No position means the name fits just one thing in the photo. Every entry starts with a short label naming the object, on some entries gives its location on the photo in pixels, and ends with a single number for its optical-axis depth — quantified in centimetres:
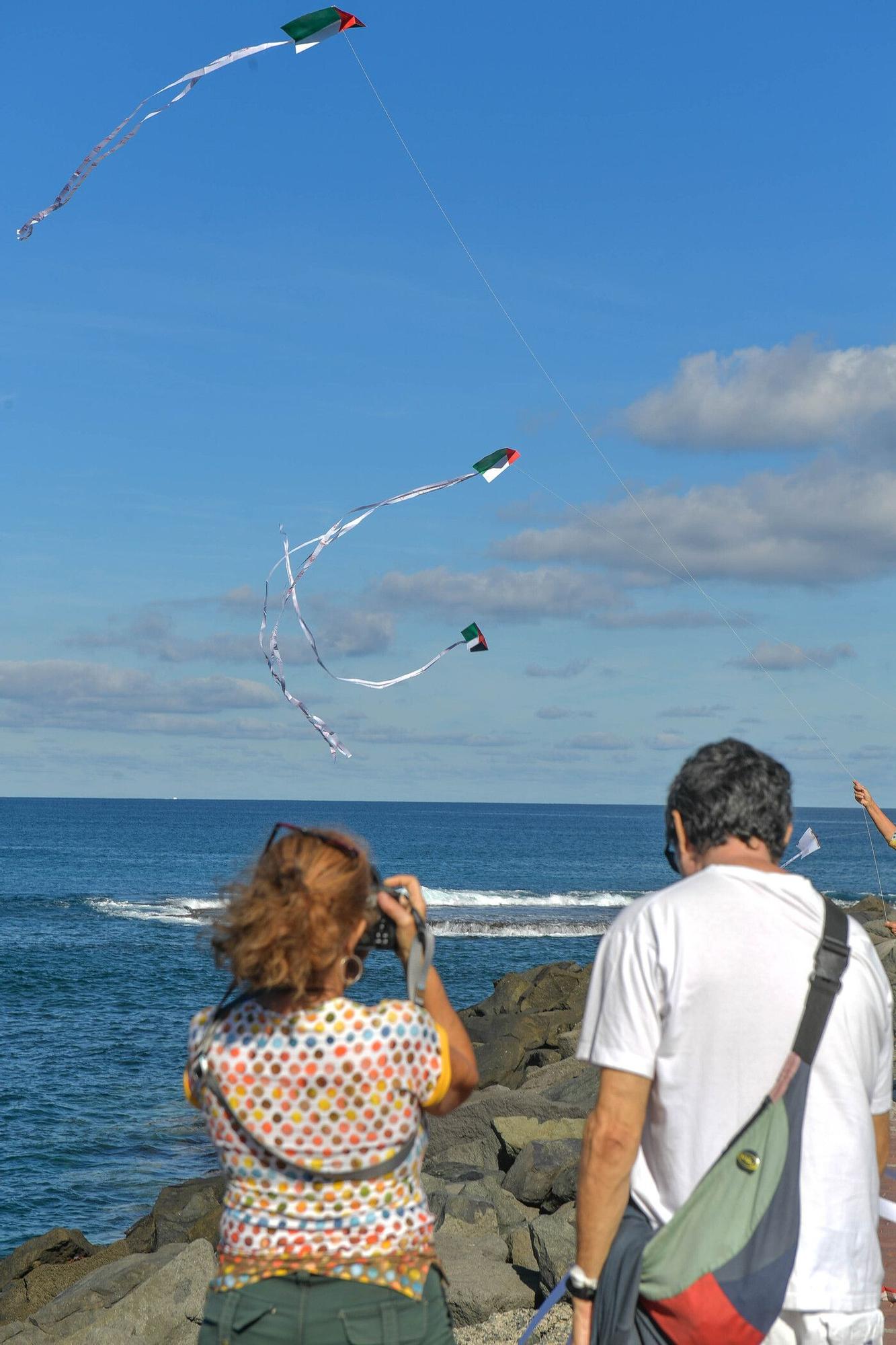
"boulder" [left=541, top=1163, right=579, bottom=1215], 912
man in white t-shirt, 263
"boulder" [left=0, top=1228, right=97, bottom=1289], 1179
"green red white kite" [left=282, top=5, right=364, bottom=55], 759
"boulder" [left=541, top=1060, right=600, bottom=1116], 1286
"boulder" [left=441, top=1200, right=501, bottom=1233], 874
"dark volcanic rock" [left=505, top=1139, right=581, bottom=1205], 945
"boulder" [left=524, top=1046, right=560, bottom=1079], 1944
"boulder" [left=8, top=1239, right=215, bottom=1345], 834
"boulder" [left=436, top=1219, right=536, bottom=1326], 708
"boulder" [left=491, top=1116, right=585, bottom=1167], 1134
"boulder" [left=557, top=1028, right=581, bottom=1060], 2000
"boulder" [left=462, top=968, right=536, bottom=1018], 2466
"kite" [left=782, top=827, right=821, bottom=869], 947
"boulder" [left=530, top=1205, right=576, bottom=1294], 705
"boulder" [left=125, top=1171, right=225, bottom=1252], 1175
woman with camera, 249
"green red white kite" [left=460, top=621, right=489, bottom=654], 1112
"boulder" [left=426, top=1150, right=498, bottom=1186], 1093
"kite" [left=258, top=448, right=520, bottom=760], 976
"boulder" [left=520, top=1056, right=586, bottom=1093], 1678
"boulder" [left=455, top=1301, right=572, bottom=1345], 614
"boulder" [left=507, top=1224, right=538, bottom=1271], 788
